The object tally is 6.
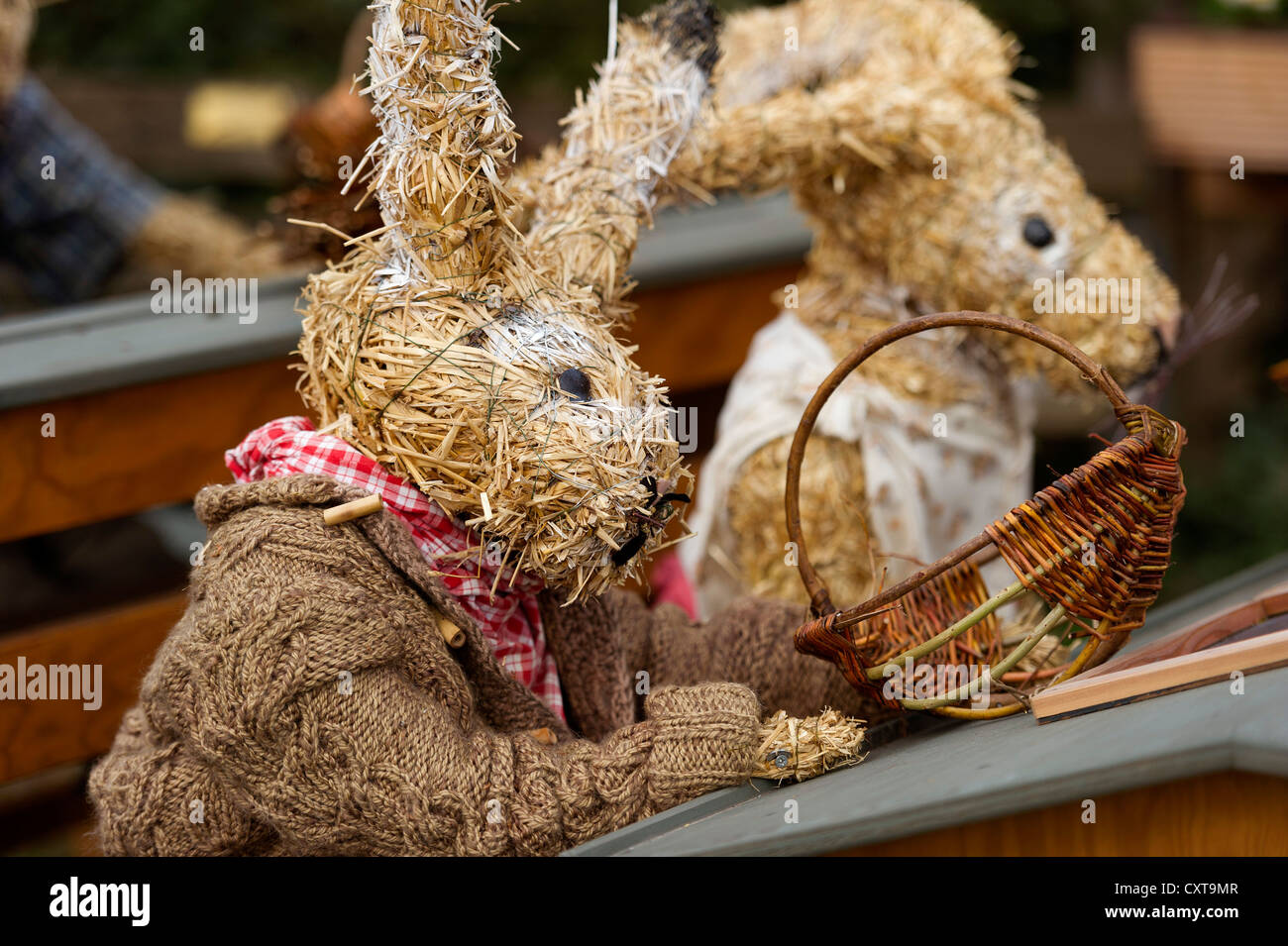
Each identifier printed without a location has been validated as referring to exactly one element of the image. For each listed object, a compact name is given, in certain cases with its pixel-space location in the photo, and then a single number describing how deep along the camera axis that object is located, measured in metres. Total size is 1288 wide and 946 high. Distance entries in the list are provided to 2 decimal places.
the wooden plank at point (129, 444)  3.22
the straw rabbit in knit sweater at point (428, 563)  2.68
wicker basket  2.68
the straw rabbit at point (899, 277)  3.22
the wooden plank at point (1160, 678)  2.66
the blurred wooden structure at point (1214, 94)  5.16
